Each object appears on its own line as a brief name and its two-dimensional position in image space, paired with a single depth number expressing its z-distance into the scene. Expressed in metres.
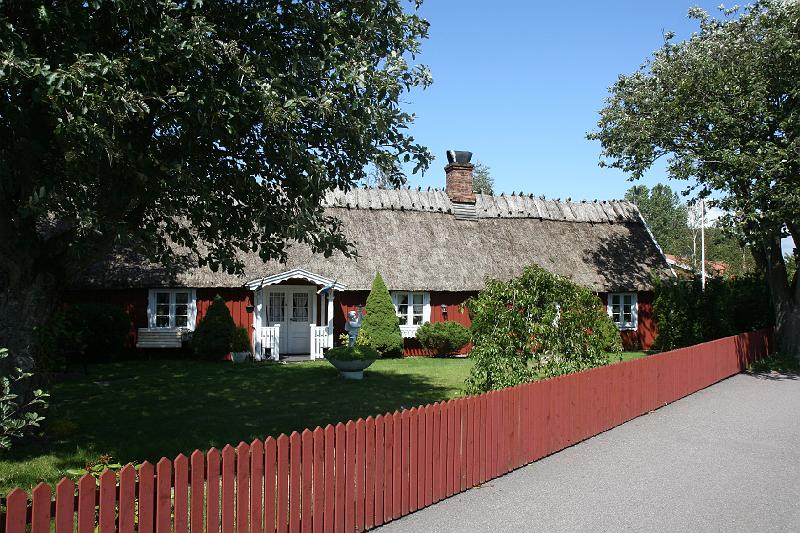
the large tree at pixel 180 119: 7.16
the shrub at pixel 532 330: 10.86
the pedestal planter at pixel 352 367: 15.92
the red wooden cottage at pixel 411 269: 20.59
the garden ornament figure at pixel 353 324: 20.71
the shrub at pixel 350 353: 15.83
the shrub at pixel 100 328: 18.44
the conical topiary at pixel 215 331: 19.61
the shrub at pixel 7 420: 4.10
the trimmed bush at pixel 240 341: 20.09
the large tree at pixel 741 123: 17.80
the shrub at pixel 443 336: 22.28
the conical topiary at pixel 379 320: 21.27
